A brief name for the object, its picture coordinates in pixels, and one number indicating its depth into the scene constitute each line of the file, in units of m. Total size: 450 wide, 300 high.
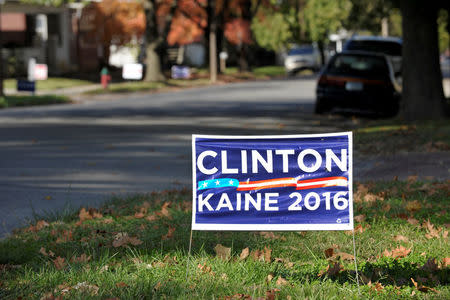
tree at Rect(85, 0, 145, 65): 106.06
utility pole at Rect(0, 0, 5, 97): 56.66
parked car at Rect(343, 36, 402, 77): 49.69
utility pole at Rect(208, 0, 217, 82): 92.81
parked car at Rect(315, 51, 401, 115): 41.09
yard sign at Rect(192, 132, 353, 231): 11.25
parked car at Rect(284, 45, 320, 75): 114.00
